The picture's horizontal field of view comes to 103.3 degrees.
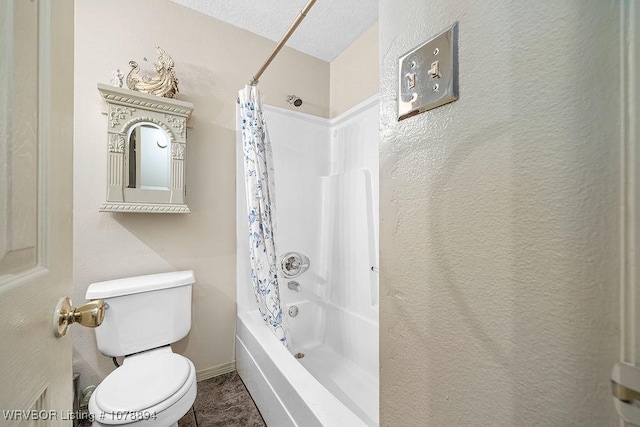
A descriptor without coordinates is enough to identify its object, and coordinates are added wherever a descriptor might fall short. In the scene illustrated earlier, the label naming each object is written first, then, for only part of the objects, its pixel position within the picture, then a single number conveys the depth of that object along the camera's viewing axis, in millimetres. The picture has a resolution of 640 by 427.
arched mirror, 1342
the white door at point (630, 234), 258
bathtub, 955
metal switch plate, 433
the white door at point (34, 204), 341
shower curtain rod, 1106
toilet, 939
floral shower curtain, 1484
